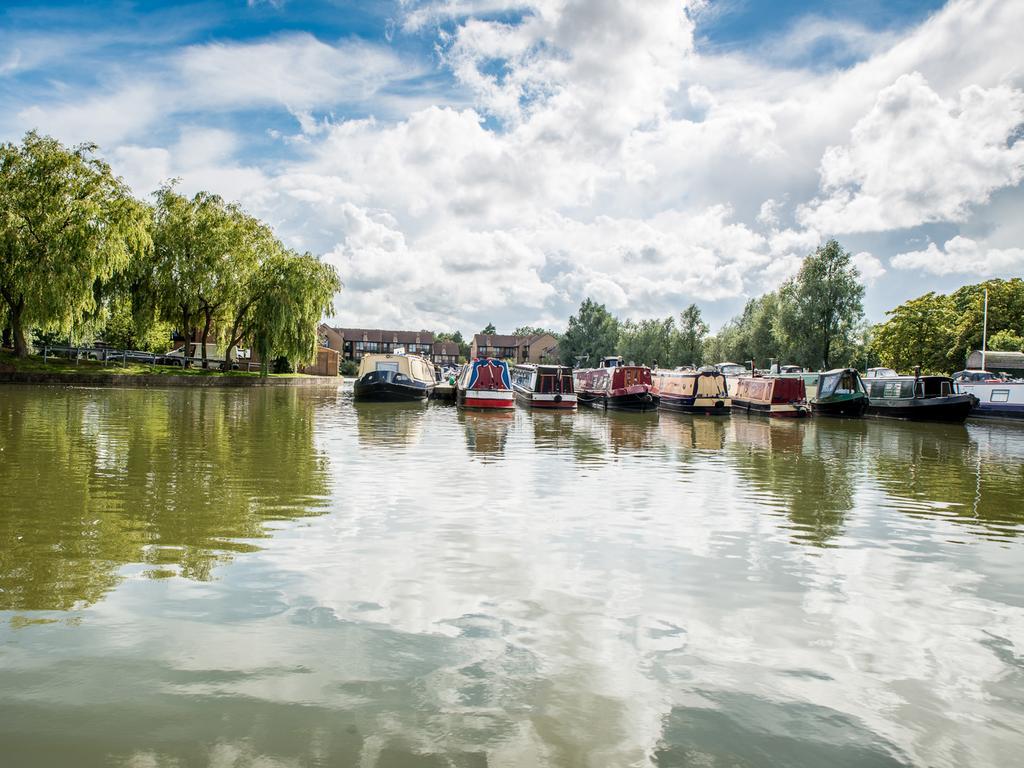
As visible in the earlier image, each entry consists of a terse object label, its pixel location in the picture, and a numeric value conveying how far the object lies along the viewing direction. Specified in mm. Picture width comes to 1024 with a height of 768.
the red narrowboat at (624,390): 35594
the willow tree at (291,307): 42125
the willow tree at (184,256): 40625
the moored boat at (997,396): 35719
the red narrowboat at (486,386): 32094
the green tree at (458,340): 160788
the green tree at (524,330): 182875
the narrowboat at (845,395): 35438
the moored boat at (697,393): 35875
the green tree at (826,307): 57938
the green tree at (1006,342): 53375
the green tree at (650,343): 97625
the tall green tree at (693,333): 90812
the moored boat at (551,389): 34938
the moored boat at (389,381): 34000
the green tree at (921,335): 60078
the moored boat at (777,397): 34062
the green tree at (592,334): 110625
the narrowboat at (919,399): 32594
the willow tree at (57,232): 32594
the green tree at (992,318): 55938
